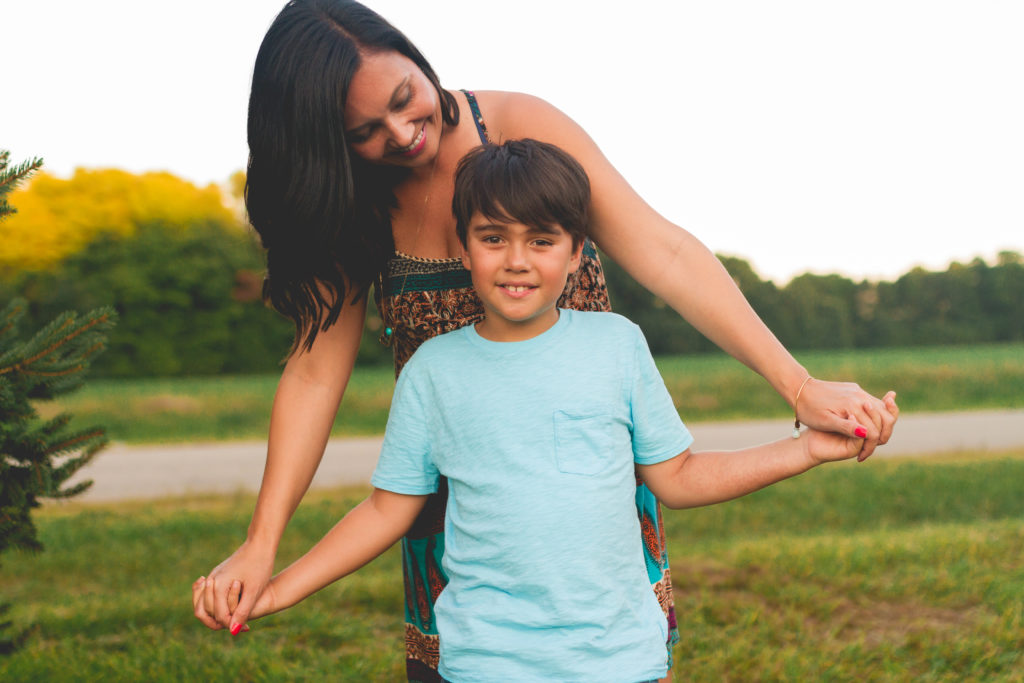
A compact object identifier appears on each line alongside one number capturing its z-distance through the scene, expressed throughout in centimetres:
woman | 177
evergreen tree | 229
